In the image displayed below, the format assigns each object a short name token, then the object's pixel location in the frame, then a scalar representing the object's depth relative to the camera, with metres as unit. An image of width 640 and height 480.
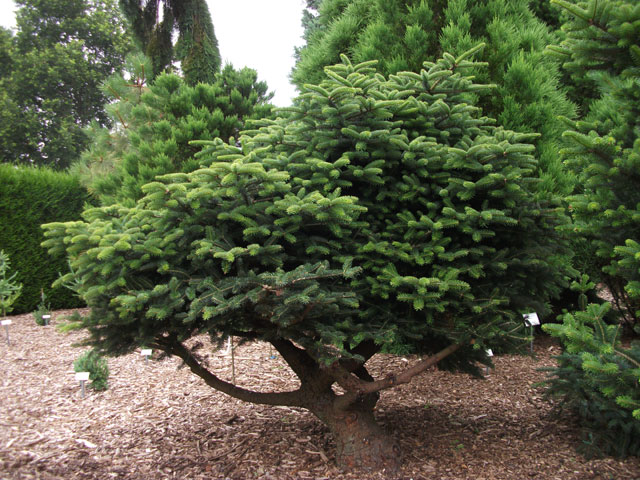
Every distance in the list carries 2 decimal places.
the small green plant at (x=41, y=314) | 7.47
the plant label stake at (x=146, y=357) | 5.00
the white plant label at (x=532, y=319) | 4.00
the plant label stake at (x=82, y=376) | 4.23
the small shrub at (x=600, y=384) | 2.54
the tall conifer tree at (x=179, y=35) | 7.23
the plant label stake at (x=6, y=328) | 5.84
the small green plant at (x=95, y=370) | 4.75
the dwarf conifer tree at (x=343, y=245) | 2.43
